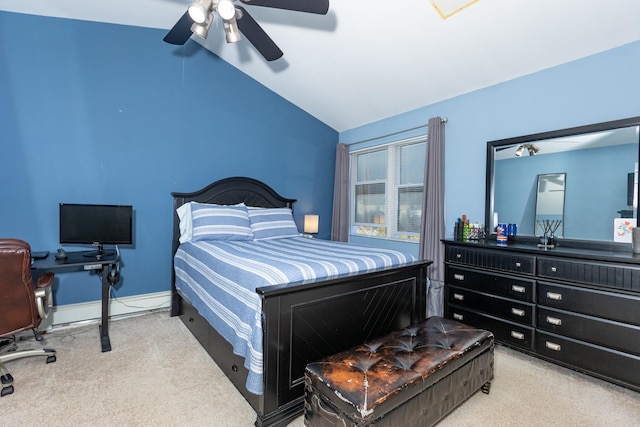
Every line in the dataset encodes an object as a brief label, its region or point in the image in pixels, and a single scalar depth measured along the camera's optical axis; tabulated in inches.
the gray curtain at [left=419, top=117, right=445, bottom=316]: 129.9
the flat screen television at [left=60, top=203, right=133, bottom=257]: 107.2
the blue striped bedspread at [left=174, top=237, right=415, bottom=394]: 63.7
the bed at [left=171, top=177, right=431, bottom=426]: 62.3
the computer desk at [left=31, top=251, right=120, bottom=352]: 94.3
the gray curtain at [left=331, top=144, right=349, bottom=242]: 184.9
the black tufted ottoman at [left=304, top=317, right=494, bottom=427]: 51.0
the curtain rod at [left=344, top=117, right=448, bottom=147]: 133.7
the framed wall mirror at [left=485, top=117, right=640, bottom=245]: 90.7
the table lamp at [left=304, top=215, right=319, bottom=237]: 173.0
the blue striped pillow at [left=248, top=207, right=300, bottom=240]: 137.3
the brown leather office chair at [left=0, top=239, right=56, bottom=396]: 73.4
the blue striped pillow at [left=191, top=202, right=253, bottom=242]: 122.8
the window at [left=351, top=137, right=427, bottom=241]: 152.9
